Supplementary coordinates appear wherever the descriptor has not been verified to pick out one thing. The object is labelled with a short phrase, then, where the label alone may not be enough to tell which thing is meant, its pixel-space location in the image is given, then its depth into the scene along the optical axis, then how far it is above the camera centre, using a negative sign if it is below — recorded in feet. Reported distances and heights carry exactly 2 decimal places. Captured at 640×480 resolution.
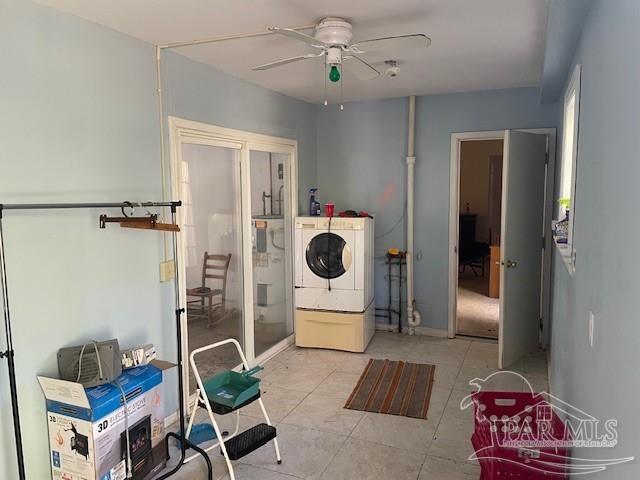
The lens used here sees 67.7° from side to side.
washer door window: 14.90 -1.71
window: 8.66 +1.11
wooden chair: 11.82 -2.20
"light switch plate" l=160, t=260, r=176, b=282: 10.10 -1.46
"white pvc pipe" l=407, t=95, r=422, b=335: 16.10 -0.41
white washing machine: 14.80 -1.94
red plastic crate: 6.64 -3.60
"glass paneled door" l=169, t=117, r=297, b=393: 11.26 -1.00
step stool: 8.47 -3.61
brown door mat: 11.43 -4.89
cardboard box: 7.32 -3.58
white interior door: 13.14 -1.24
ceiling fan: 7.75 +2.68
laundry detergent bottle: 16.15 -0.11
